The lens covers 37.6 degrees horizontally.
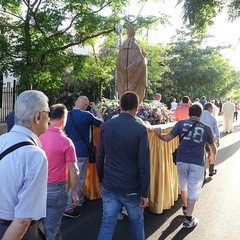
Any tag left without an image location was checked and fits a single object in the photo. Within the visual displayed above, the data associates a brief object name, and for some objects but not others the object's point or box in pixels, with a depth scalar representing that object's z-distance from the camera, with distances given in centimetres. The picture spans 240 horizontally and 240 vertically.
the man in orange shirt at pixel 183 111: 858
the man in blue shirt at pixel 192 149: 504
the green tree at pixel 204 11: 980
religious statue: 726
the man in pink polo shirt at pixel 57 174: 357
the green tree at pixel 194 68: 3675
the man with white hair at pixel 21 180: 196
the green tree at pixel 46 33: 1158
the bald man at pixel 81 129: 548
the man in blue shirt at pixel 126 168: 342
